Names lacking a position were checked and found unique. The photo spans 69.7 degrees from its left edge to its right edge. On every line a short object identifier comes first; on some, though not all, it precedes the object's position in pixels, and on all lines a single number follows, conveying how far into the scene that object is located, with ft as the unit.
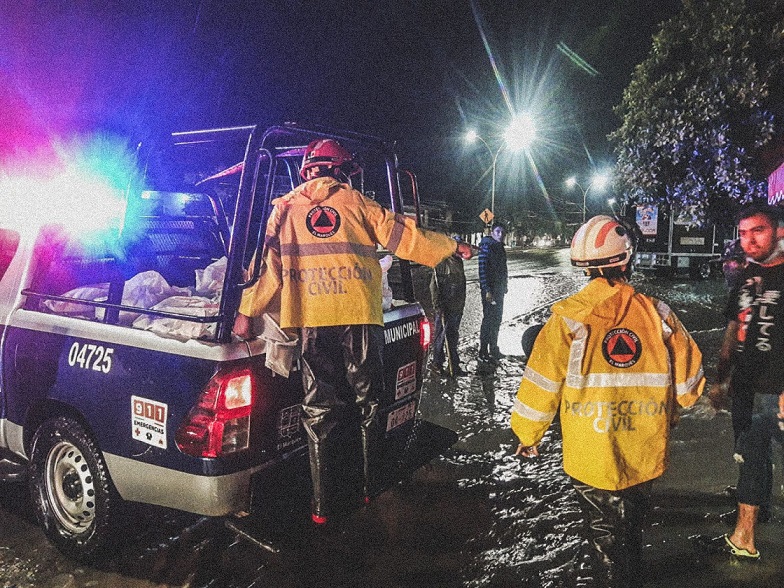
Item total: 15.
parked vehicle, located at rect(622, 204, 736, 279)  74.64
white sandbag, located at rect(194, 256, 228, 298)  13.14
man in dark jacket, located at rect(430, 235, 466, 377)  23.47
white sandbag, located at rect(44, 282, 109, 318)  11.37
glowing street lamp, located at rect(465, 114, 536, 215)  81.00
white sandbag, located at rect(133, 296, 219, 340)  9.30
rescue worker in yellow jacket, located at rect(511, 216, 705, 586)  7.73
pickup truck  9.02
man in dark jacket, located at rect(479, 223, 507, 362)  25.27
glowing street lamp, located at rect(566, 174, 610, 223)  163.28
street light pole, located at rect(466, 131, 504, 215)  82.79
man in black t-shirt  10.54
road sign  32.42
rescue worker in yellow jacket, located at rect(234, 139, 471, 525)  9.38
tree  23.36
